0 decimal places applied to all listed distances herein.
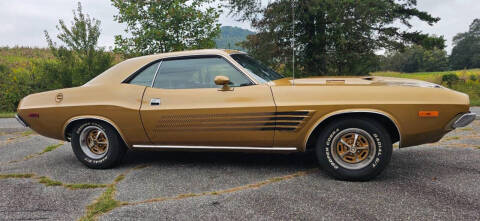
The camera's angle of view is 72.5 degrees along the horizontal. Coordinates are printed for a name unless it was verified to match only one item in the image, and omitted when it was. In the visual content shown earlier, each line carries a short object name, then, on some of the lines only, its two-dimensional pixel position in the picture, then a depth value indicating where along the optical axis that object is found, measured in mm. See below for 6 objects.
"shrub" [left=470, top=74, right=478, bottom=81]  21669
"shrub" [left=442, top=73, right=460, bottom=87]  20467
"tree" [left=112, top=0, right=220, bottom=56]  13000
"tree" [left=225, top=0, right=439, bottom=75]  13648
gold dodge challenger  3342
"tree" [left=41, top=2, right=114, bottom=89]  13375
